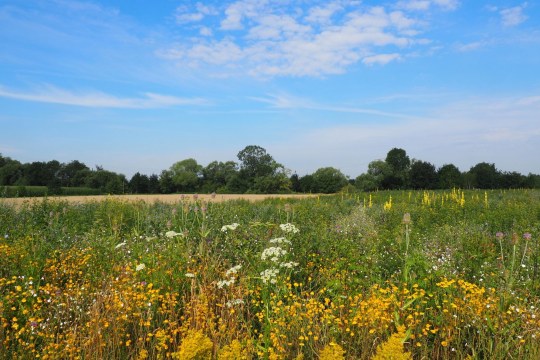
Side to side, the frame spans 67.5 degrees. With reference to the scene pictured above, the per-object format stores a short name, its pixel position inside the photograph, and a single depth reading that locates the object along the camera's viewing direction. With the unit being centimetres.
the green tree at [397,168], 5762
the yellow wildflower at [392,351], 271
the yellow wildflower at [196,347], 286
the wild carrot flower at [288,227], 520
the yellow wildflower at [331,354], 271
